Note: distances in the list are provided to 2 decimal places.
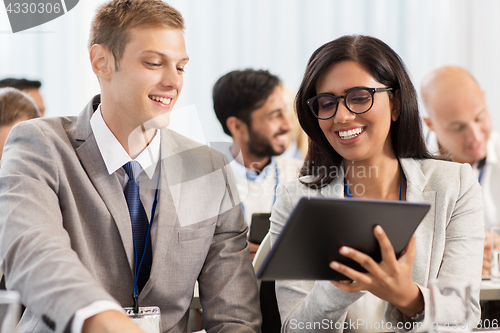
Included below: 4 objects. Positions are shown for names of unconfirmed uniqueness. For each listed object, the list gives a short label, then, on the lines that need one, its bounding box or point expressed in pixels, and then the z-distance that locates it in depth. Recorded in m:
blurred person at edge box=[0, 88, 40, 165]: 2.76
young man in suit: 2.17
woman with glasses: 2.26
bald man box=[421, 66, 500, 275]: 3.31
